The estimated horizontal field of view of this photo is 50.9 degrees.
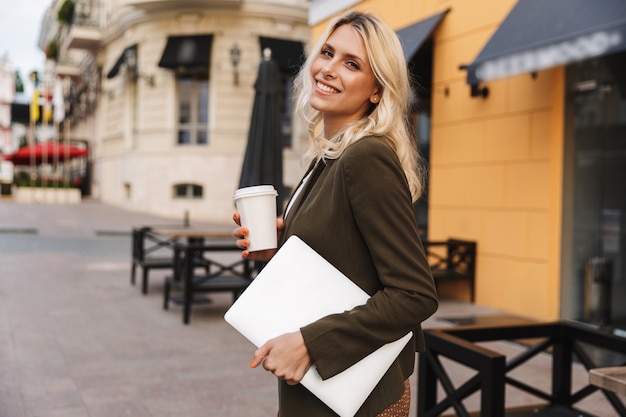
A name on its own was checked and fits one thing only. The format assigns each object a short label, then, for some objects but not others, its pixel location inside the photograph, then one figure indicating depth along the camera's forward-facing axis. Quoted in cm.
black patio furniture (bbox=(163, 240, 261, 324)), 667
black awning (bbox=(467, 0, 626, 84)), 528
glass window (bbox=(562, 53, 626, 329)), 651
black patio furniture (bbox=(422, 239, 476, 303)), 794
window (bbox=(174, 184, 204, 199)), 2228
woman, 139
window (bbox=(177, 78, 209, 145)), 2242
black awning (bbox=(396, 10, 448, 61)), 814
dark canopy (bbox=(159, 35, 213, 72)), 2103
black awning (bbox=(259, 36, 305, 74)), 2067
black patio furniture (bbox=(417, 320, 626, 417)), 255
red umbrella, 3131
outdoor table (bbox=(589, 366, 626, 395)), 198
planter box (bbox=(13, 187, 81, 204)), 2847
